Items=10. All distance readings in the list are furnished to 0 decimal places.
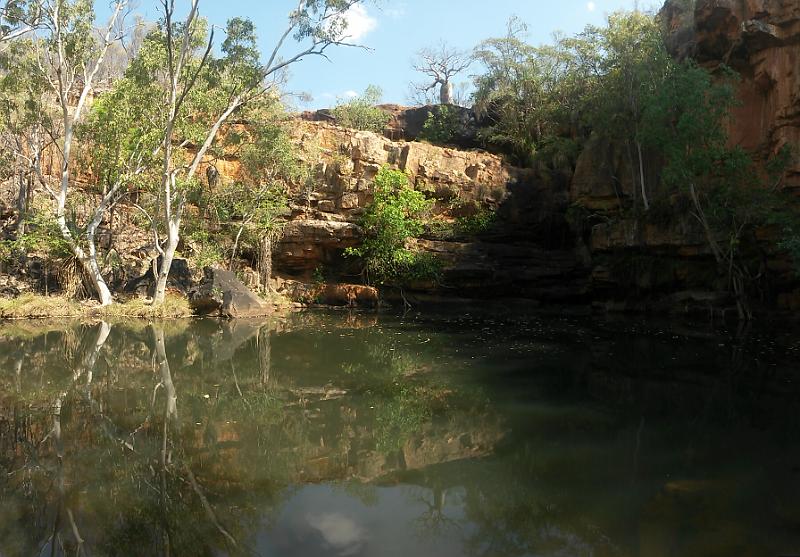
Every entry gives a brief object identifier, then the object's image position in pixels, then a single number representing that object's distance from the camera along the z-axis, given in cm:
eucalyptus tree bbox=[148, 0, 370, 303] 1694
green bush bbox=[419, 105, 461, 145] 3030
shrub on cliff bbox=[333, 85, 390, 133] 2972
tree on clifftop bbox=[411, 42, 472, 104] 3855
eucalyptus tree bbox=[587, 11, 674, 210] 1956
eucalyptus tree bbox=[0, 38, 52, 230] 1761
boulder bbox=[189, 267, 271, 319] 1839
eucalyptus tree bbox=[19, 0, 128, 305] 1703
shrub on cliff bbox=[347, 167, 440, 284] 2206
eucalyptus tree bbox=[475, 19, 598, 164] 2627
